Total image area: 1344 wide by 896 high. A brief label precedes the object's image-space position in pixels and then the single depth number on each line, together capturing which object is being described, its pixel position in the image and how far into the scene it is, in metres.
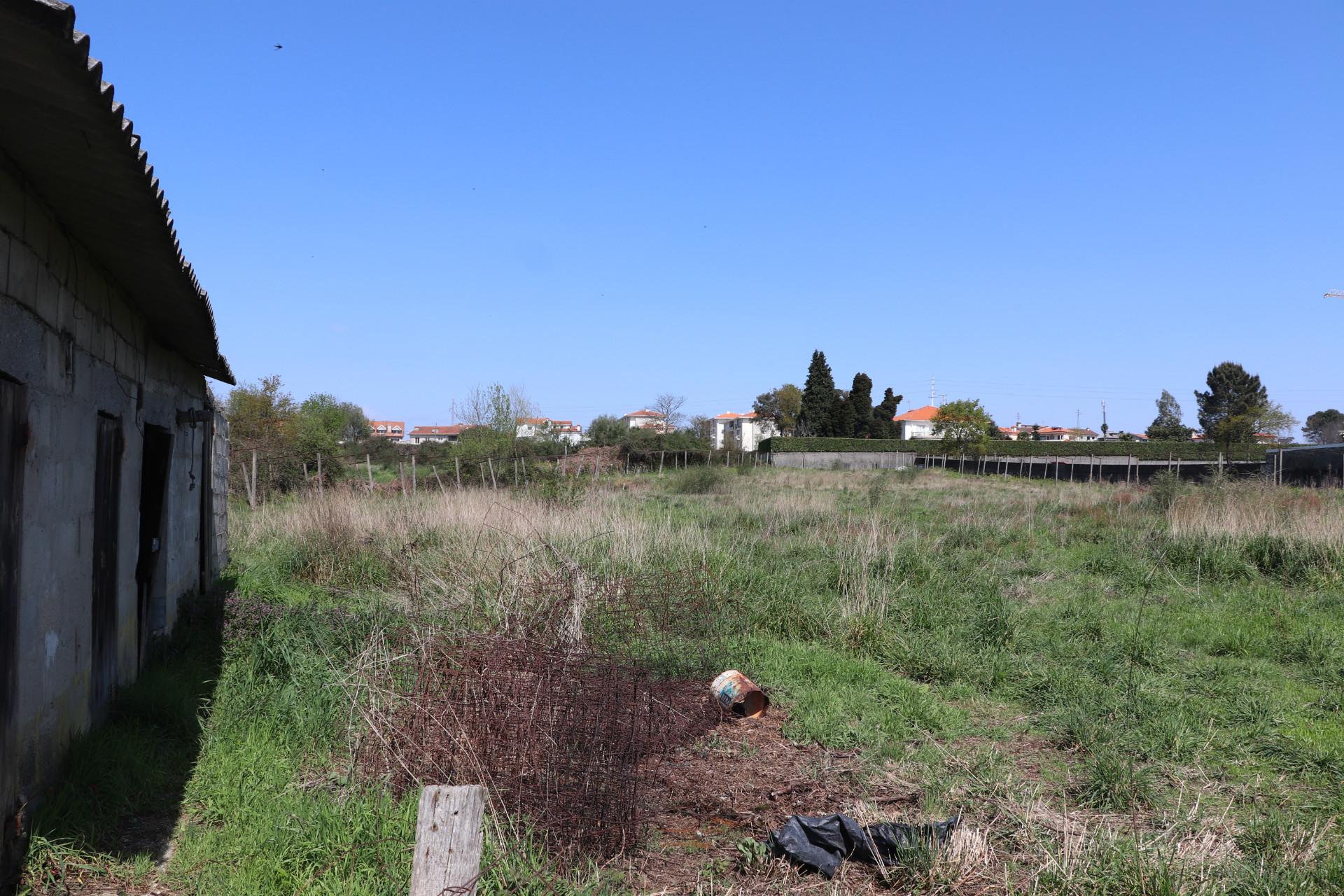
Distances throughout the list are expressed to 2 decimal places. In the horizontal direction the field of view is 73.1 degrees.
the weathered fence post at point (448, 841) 2.70
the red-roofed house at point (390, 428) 122.97
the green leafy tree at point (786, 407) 77.94
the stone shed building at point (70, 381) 2.72
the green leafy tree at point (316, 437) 28.58
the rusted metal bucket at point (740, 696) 6.23
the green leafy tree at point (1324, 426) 90.06
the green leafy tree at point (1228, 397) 71.56
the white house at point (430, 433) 112.36
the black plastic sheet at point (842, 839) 4.02
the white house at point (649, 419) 64.53
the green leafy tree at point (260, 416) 27.70
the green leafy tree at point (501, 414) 43.47
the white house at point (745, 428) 84.79
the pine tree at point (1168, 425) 81.93
